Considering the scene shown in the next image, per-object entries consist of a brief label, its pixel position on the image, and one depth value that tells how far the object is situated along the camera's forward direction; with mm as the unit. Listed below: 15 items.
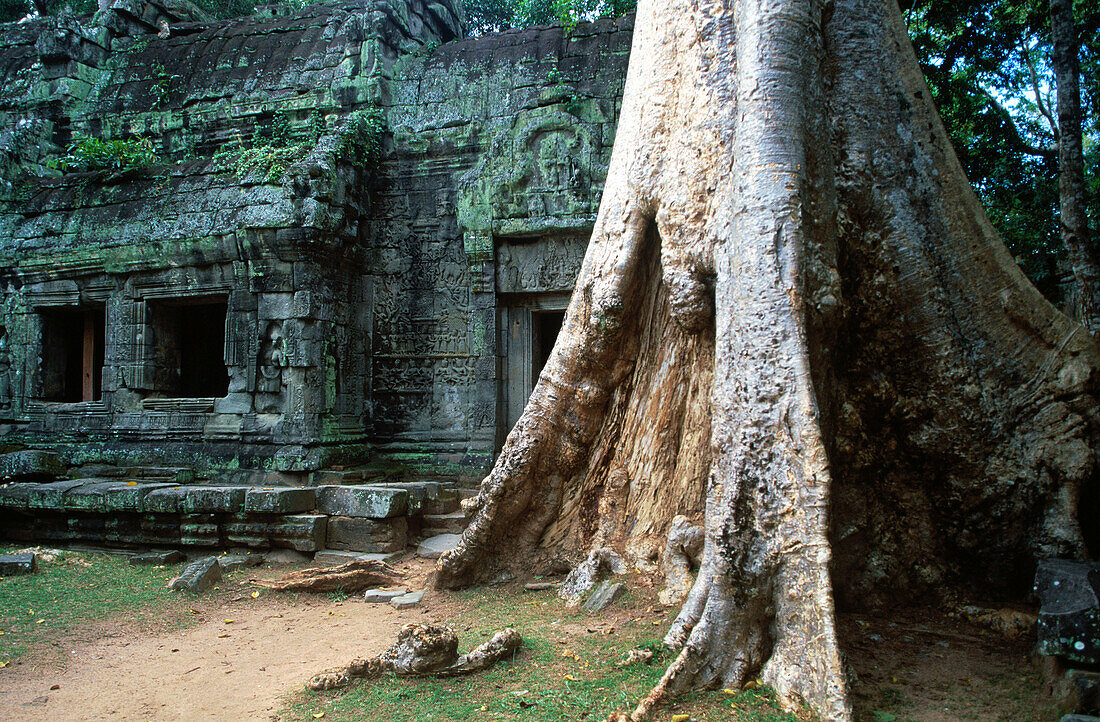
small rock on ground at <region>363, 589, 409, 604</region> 4258
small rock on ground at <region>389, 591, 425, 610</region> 3996
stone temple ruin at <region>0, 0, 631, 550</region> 7125
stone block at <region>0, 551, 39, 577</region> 4832
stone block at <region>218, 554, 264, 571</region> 5000
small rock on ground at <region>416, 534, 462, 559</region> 5219
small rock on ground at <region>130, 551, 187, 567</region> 5254
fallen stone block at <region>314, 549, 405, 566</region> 5070
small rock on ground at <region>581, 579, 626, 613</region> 3328
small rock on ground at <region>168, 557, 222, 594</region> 4480
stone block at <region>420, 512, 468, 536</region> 5914
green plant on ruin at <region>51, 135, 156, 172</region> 8203
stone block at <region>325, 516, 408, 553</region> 5246
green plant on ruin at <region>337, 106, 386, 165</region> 7453
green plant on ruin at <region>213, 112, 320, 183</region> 7162
